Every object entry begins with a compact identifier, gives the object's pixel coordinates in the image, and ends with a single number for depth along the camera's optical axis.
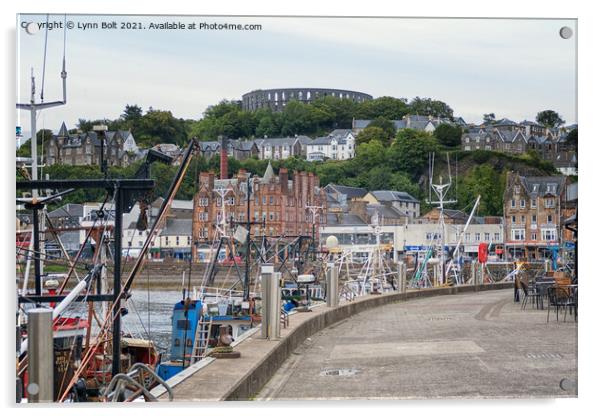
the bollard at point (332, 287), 22.22
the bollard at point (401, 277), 30.39
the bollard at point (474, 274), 34.96
